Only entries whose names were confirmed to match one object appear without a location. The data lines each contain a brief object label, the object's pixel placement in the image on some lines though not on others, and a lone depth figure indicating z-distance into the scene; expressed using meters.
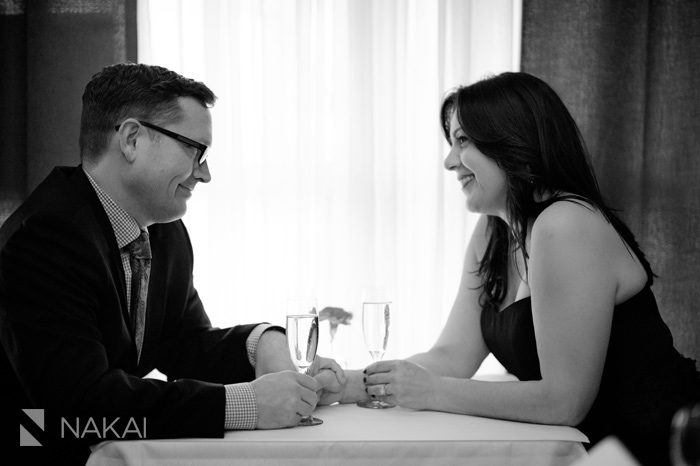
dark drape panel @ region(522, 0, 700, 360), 3.63
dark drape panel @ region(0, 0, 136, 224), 3.57
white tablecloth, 1.41
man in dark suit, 1.47
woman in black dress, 1.72
